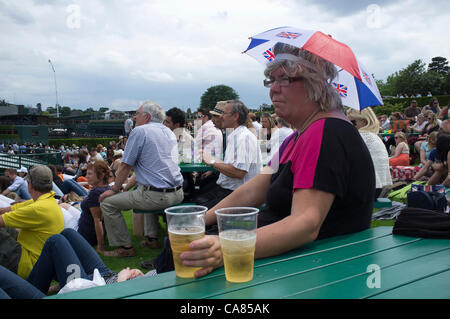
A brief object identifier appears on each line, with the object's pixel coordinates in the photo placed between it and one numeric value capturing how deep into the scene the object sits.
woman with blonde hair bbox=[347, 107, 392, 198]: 4.85
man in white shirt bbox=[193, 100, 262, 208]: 4.34
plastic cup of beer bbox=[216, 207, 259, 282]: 1.15
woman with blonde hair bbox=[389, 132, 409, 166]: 8.77
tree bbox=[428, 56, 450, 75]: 67.88
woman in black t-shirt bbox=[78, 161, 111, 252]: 5.01
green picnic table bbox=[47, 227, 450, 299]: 1.12
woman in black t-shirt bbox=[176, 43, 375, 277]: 1.43
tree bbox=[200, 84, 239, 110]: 82.12
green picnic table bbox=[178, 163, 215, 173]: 5.71
